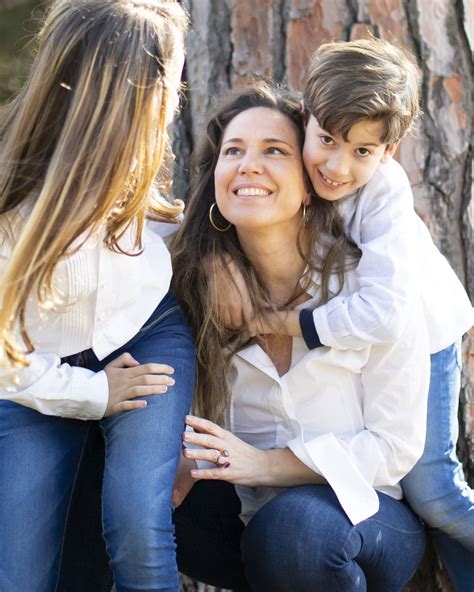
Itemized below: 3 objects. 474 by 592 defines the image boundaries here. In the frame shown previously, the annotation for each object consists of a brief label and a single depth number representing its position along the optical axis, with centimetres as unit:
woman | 238
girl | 215
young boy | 235
